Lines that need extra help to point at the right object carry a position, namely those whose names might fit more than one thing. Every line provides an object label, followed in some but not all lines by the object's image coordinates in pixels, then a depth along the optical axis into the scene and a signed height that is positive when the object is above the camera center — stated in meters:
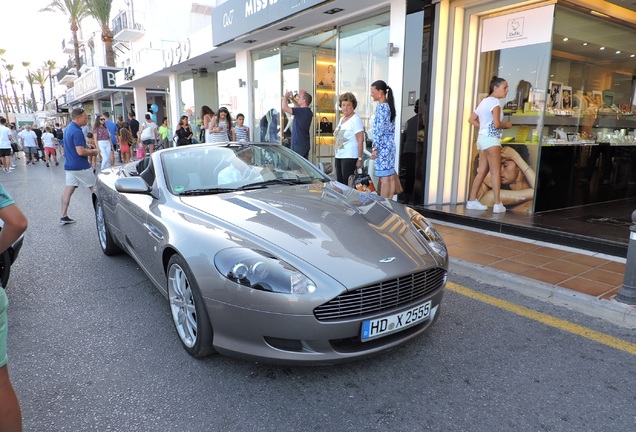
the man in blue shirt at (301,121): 7.29 +0.12
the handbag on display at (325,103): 10.73 +0.64
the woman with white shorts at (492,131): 6.23 -0.02
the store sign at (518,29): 6.04 +1.48
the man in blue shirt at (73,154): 6.59 -0.41
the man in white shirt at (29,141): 18.88 -0.63
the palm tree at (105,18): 27.56 +7.14
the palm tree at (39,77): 84.56 +9.80
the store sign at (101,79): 22.14 +2.58
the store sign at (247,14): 7.47 +2.24
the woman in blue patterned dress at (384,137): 5.90 -0.12
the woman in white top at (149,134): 16.09 -0.25
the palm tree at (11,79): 85.20 +9.78
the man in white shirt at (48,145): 17.98 -0.77
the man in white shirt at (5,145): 15.37 -0.66
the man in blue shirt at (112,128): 15.38 -0.02
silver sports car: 2.20 -0.76
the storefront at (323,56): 6.75 +1.50
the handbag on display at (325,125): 10.55 +0.09
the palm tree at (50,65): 80.25 +11.62
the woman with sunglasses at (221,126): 9.45 +0.04
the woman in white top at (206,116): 10.28 +0.28
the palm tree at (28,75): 82.81 +10.15
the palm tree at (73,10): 35.88 +9.83
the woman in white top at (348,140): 6.15 -0.16
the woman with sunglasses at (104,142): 12.80 -0.44
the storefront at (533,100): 6.35 +0.48
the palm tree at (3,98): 85.89 +5.95
